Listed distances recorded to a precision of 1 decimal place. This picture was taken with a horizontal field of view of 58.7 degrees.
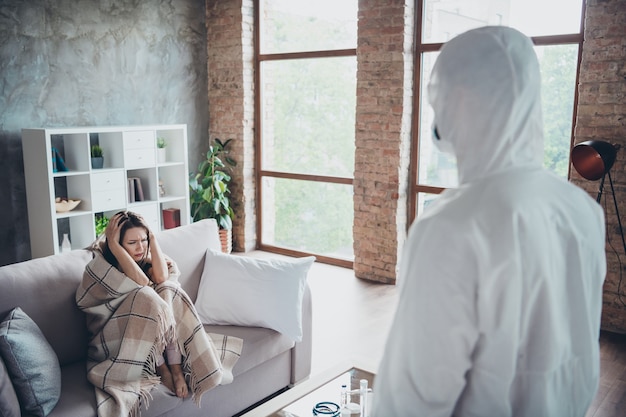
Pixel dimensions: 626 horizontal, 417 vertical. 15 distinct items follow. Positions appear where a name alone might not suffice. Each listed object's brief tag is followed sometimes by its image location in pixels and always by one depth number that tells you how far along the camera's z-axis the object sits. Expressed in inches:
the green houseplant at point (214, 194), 229.1
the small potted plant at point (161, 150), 216.4
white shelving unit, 178.9
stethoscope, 84.2
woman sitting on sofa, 89.1
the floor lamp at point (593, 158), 139.7
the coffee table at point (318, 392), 84.7
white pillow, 112.3
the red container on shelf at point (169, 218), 224.7
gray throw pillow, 79.1
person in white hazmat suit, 42.7
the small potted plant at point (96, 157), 191.9
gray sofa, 90.0
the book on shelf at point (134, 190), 205.3
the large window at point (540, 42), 164.7
